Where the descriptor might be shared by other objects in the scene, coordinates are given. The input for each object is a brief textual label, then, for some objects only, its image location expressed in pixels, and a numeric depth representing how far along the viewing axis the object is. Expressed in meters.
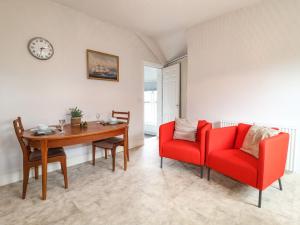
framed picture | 3.12
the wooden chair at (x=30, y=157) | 1.91
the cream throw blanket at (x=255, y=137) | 2.05
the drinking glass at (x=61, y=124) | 2.27
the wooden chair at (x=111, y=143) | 2.64
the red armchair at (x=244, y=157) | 1.77
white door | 4.36
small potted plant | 2.64
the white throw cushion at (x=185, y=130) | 2.77
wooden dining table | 1.90
